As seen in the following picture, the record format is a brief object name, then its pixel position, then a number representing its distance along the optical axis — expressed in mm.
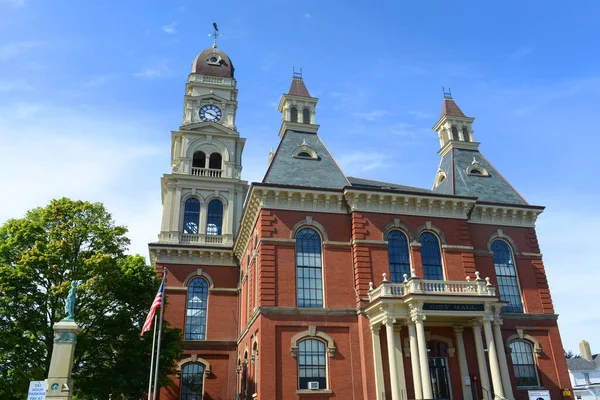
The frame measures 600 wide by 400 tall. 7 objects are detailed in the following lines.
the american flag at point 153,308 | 21438
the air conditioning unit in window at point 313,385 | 23391
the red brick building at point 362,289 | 23484
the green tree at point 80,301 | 21938
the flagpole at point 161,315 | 20641
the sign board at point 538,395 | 22281
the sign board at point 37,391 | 18391
